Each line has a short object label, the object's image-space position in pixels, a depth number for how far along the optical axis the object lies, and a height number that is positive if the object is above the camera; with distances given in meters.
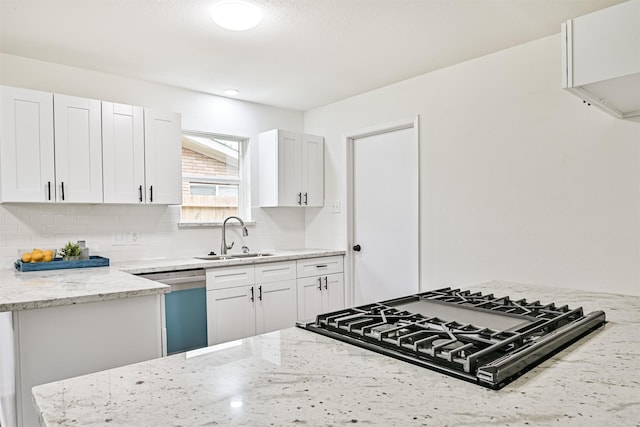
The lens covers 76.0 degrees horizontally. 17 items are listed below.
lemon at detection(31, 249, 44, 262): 2.70 -0.31
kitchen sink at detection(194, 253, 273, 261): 3.66 -0.45
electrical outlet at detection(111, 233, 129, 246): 3.33 -0.25
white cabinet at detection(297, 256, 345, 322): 3.77 -0.75
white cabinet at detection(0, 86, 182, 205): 2.68 +0.42
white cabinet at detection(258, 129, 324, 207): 4.10 +0.40
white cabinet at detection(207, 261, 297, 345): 3.15 -0.76
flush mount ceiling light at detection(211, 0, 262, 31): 2.25 +1.10
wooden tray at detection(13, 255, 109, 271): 2.66 -0.37
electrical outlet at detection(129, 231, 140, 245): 3.43 -0.25
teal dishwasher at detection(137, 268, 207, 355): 2.88 -0.73
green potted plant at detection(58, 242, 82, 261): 2.88 -0.30
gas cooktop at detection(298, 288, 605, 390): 0.94 -0.37
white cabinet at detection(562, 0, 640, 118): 1.34 +0.52
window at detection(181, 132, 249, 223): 3.91 +0.30
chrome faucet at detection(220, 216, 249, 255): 3.86 -0.30
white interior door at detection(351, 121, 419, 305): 3.62 -0.08
